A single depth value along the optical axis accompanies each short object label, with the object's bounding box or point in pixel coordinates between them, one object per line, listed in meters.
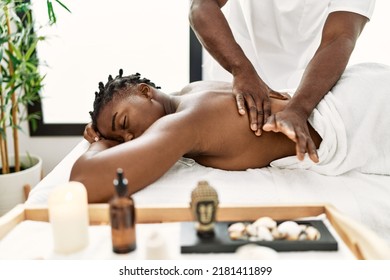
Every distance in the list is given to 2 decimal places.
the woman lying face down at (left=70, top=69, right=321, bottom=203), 1.22
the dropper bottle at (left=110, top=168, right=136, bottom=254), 0.90
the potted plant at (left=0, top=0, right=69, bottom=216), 2.33
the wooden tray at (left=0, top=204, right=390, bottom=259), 1.01
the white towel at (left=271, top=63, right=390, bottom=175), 1.42
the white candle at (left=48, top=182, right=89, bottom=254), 0.93
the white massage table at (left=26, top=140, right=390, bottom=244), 1.26
